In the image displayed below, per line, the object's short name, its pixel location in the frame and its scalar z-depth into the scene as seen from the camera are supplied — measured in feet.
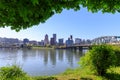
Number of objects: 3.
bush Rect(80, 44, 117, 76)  20.30
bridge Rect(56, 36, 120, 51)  154.77
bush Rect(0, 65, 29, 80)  13.54
